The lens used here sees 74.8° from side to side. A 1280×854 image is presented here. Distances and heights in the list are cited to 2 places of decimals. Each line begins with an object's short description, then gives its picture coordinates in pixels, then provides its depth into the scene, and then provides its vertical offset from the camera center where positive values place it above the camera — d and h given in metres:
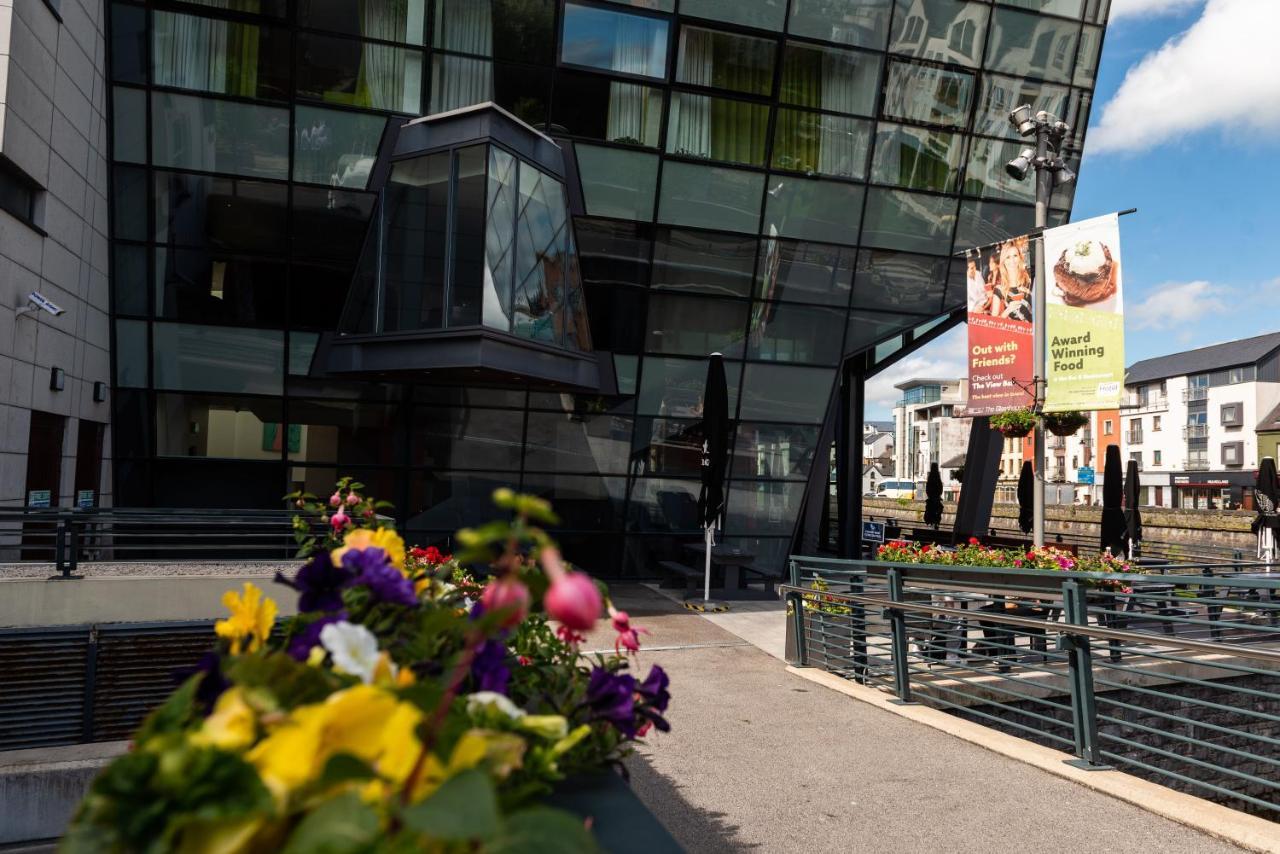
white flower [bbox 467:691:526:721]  1.46 -0.43
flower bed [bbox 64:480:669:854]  0.85 -0.35
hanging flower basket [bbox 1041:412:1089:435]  12.67 +0.82
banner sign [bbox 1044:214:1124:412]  10.89 +2.13
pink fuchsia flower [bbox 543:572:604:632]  0.81 -0.14
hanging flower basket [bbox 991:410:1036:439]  12.62 +0.80
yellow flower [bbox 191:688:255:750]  0.94 -0.32
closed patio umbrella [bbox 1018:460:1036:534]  23.69 -0.75
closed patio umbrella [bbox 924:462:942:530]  28.30 -0.91
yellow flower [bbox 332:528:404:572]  2.07 -0.22
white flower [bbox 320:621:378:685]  1.25 -0.30
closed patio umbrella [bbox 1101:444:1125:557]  16.92 -0.60
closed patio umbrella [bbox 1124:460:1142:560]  19.20 -0.87
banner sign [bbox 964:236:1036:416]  12.64 +2.25
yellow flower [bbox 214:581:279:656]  1.64 -0.33
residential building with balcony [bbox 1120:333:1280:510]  75.56 +5.82
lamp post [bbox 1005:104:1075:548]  12.42 +4.89
